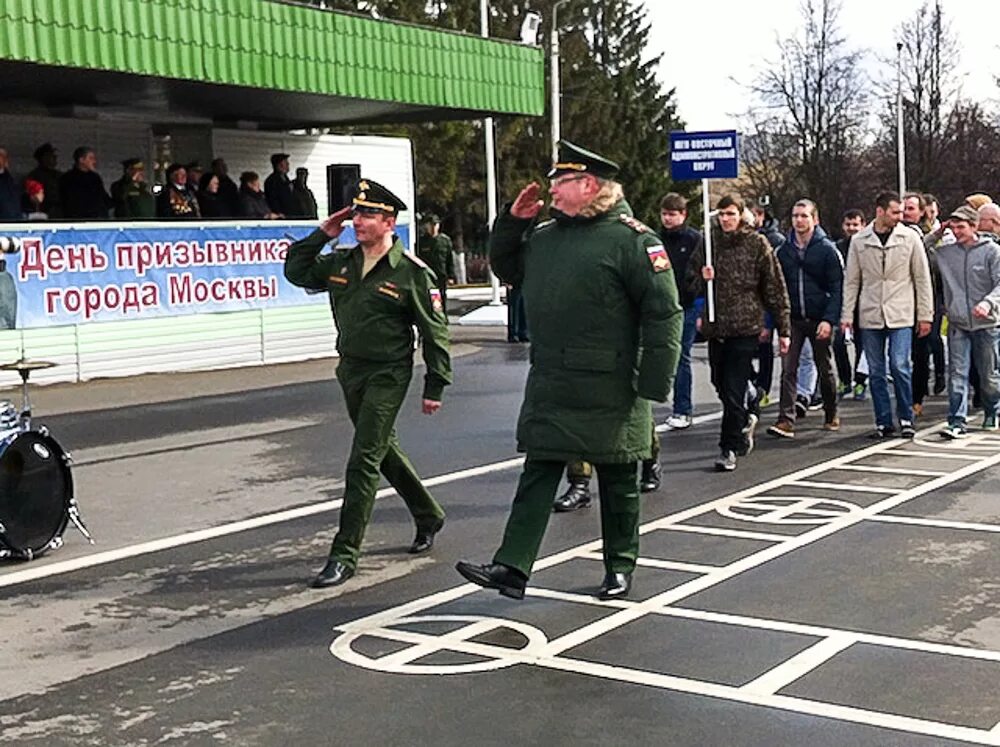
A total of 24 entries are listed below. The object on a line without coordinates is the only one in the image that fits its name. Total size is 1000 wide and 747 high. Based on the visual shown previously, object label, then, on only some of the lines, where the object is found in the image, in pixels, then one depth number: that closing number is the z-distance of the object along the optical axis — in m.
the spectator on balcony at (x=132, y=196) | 18.44
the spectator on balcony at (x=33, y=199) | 17.47
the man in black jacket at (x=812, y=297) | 11.66
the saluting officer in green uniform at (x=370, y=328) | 6.89
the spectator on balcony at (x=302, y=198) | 21.83
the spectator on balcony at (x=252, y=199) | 20.23
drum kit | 7.13
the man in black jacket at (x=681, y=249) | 11.05
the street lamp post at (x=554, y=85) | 30.03
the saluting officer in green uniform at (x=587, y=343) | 6.16
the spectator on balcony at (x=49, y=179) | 17.77
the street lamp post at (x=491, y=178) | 29.22
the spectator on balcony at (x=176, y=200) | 19.05
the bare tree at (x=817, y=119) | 57.72
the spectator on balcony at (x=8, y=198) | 16.64
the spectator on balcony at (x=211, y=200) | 19.75
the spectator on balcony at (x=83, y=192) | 17.94
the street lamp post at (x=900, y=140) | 55.28
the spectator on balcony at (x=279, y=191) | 21.59
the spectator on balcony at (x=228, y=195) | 19.95
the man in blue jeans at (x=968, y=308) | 11.30
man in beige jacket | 11.27
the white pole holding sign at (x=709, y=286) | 10.21
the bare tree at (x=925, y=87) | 60.69
